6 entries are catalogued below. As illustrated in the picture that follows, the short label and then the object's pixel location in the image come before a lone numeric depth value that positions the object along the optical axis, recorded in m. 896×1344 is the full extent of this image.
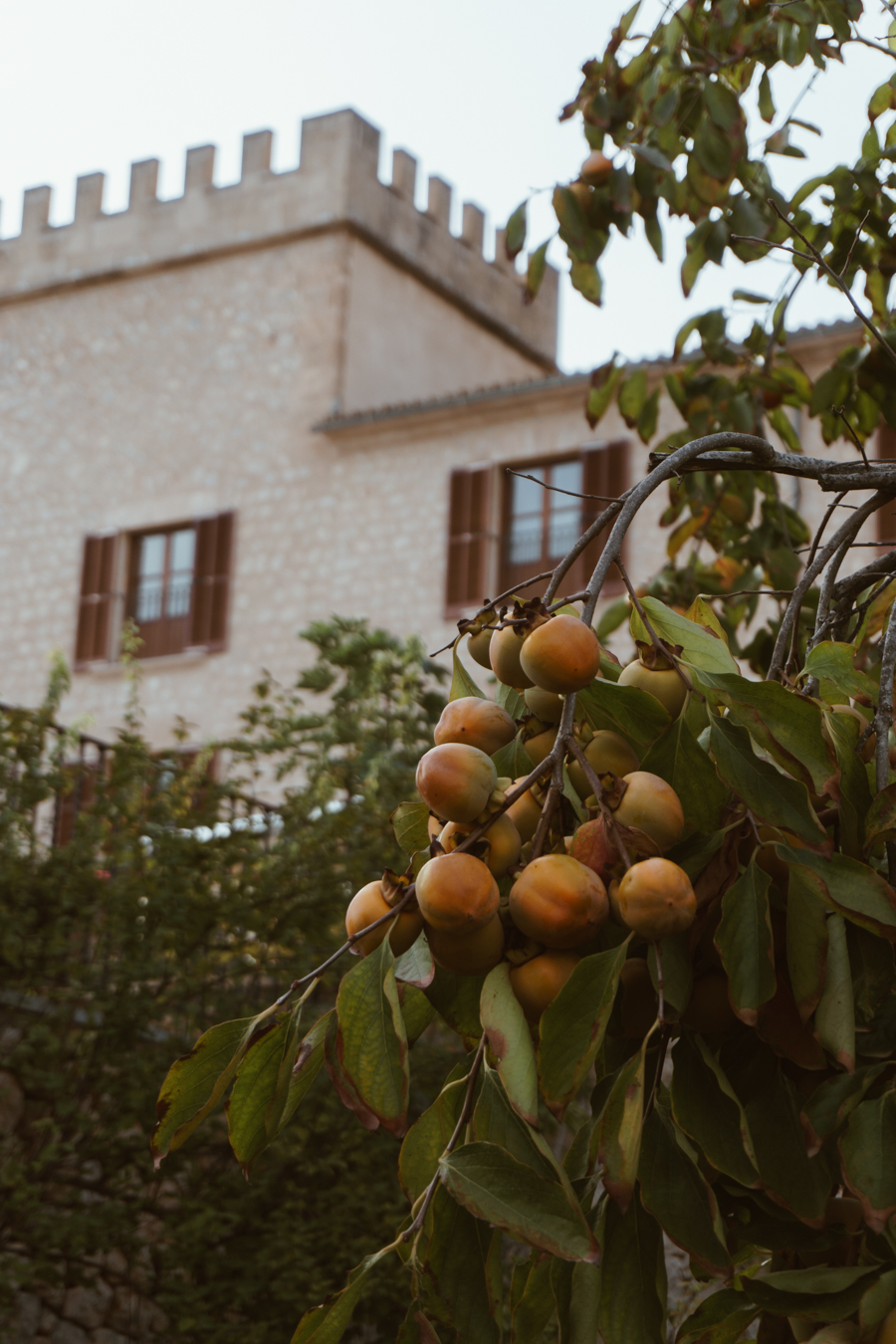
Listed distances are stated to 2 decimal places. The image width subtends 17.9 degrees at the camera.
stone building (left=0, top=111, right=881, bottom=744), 24.72
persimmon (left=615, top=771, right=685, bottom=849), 2.26
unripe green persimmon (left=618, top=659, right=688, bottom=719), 2.38
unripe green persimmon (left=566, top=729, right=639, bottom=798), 2.35
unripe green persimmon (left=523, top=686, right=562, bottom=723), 2.39
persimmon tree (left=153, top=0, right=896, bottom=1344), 2.21
